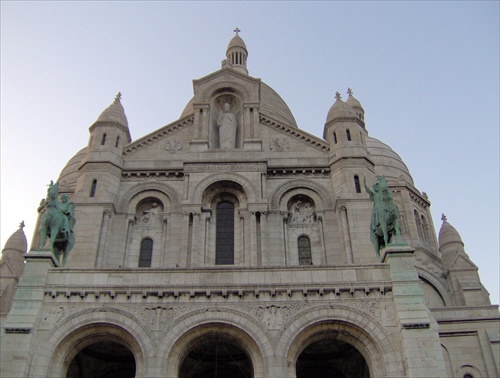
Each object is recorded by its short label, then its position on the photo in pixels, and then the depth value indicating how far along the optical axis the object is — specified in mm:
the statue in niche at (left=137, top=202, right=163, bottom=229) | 29031
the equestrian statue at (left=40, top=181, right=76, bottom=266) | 22141
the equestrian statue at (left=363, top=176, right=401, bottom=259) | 22062
